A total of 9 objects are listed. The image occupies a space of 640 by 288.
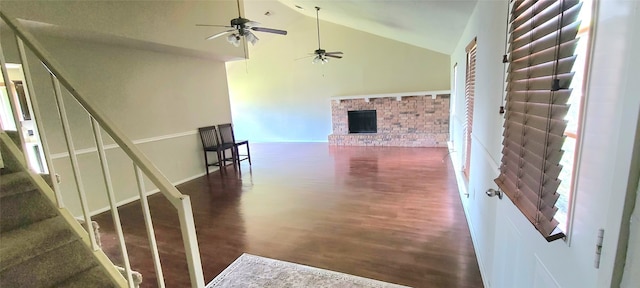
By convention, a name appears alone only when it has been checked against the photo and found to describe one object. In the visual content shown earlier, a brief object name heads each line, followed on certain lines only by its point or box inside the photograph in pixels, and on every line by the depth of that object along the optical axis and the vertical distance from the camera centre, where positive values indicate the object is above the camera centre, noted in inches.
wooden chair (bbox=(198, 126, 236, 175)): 220.4 -26.8
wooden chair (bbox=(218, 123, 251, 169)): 236.6 -22.5
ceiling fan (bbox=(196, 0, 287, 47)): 142.8 +42.6
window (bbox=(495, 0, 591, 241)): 32.3 -2.0
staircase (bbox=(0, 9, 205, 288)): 46.7 -19.2
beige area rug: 84.3 -53.0
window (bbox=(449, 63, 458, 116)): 251.4 -3.8
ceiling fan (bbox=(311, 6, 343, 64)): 236.2 +42.9
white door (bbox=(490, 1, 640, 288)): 22.5 -6.1
